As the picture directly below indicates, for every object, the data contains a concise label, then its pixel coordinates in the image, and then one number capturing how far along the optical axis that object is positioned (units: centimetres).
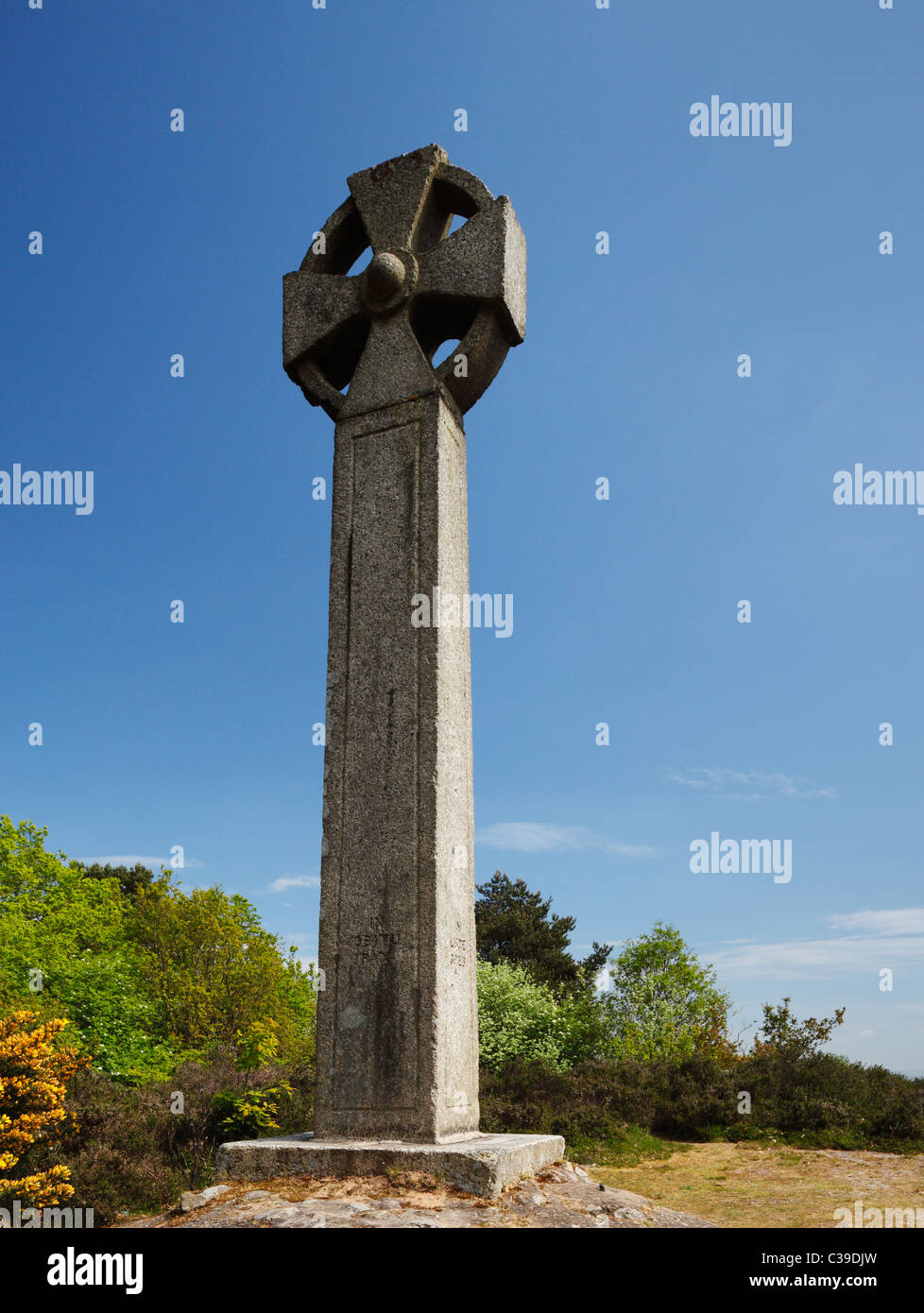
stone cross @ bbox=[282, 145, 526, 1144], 505
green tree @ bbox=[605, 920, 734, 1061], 2112
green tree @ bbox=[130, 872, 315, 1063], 1966
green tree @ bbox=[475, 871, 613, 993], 2817
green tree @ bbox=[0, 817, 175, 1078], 1360
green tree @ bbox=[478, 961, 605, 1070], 1430
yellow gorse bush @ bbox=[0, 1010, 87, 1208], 788
